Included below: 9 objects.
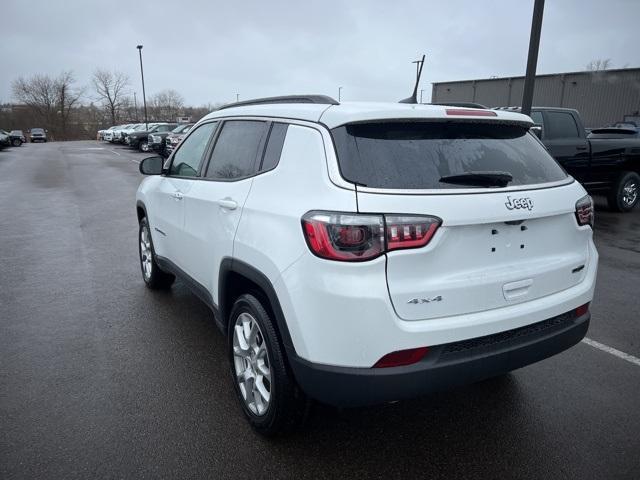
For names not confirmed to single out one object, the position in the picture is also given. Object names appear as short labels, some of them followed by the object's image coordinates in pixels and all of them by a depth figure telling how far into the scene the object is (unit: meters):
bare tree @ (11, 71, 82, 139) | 72.31
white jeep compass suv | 2.10
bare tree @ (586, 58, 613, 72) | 39.76
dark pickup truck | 9.34
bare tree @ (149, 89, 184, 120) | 77.21
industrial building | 36.84
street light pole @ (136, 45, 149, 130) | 46.49
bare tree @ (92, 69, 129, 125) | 80.75
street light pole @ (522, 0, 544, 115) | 8.83
